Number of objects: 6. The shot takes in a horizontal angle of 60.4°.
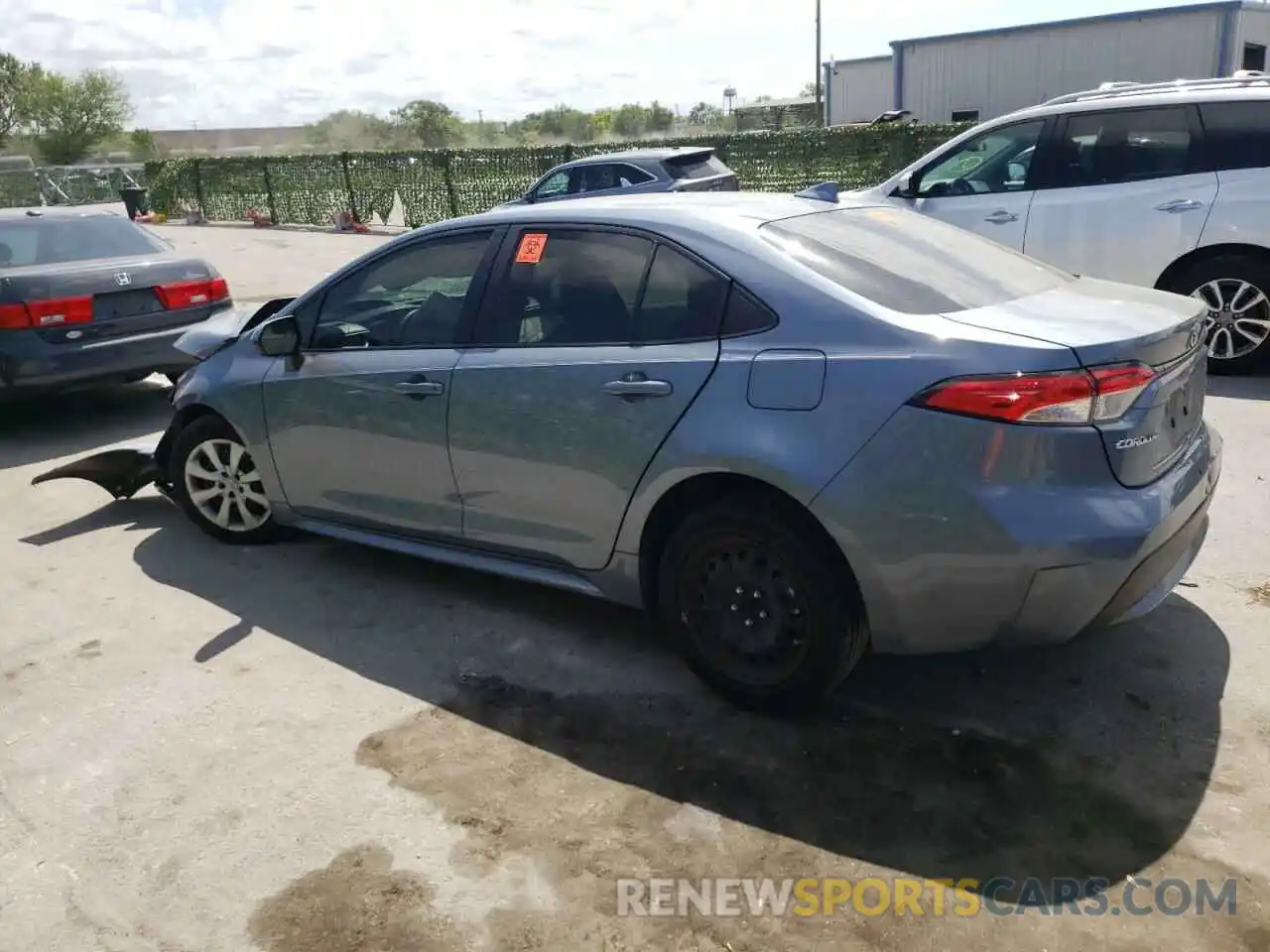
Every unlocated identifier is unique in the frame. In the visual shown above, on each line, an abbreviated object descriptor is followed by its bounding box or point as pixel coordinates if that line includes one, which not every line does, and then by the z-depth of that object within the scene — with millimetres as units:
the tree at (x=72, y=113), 76000
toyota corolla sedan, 2906
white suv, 6980
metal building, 26000
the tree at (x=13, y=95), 74188
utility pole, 39075
